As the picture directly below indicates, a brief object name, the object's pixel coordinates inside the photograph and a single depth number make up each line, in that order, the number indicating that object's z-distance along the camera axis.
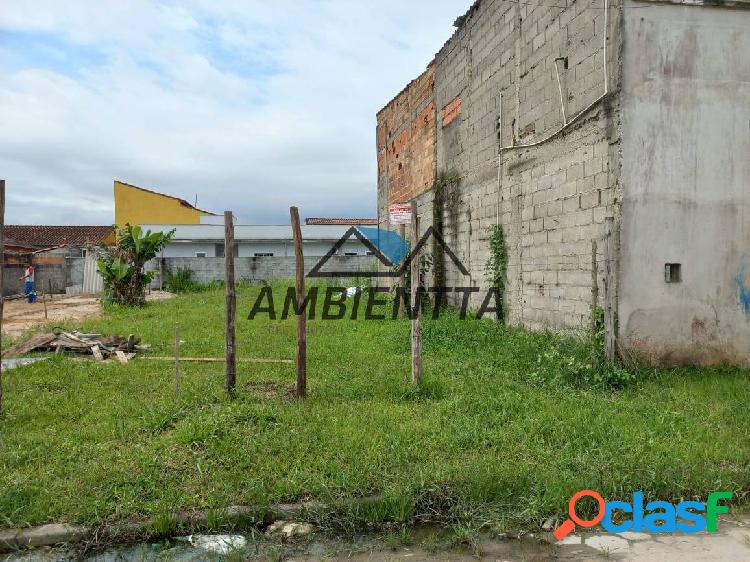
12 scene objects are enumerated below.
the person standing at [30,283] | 19.09
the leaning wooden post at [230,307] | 5.48
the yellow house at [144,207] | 34.14
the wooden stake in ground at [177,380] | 5.61
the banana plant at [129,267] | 15.70
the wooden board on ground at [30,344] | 8.17
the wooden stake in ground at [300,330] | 5.48
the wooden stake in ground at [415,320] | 5.89
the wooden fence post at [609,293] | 6.37
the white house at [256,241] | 30.52
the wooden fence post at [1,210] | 4.93
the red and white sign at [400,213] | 11.13
